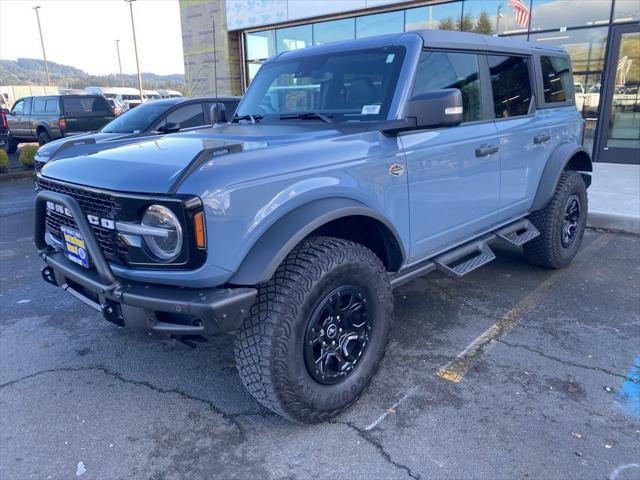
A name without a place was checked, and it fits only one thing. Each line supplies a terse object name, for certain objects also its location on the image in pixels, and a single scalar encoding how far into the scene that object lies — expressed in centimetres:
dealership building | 995
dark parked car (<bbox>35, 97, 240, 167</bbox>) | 689
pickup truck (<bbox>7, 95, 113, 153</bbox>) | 1446
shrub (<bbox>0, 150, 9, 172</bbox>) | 1139
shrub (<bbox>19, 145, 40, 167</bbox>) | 1205
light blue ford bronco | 226
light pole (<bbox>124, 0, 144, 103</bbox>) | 3389
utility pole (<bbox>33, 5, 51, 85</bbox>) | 4784
